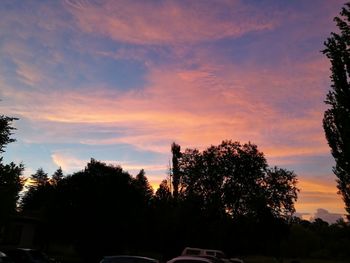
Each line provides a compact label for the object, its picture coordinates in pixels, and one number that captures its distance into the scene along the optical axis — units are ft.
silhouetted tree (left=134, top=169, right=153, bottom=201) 154.72
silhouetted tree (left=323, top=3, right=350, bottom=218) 61.98
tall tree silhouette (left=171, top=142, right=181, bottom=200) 206.55
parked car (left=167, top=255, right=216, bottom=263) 54.70
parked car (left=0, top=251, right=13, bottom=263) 65.25
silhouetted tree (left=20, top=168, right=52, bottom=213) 305.45
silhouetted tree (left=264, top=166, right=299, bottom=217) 189.88
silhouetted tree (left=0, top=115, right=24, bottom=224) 76.95
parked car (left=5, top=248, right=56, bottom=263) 84.17
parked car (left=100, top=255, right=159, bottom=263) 63.60
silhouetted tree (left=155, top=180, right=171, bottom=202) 202.75
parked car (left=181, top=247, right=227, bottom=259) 114.21
